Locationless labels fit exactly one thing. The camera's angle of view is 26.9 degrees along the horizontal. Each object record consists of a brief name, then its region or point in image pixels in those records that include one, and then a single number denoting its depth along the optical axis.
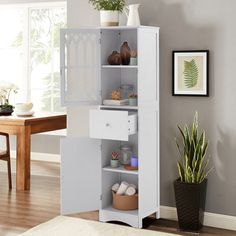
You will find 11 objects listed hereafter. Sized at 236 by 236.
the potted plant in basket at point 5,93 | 5.88
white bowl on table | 5.71
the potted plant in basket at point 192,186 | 3.89
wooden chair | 5.30
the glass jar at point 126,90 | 4.23
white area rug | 3.82
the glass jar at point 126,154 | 4.21
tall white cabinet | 3.94
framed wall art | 4.04
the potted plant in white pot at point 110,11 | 4.03
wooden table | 5.32
